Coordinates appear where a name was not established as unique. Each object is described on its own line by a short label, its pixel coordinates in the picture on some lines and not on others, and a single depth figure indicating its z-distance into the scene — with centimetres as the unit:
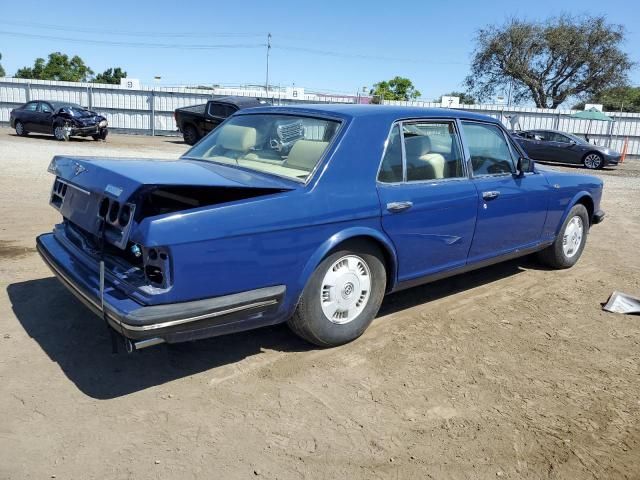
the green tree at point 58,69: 6781
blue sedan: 287
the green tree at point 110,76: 8100
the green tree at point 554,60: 3853
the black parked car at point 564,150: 1886
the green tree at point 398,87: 5865
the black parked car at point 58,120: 1839
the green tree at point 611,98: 3991
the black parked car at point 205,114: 1794
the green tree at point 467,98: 4428
